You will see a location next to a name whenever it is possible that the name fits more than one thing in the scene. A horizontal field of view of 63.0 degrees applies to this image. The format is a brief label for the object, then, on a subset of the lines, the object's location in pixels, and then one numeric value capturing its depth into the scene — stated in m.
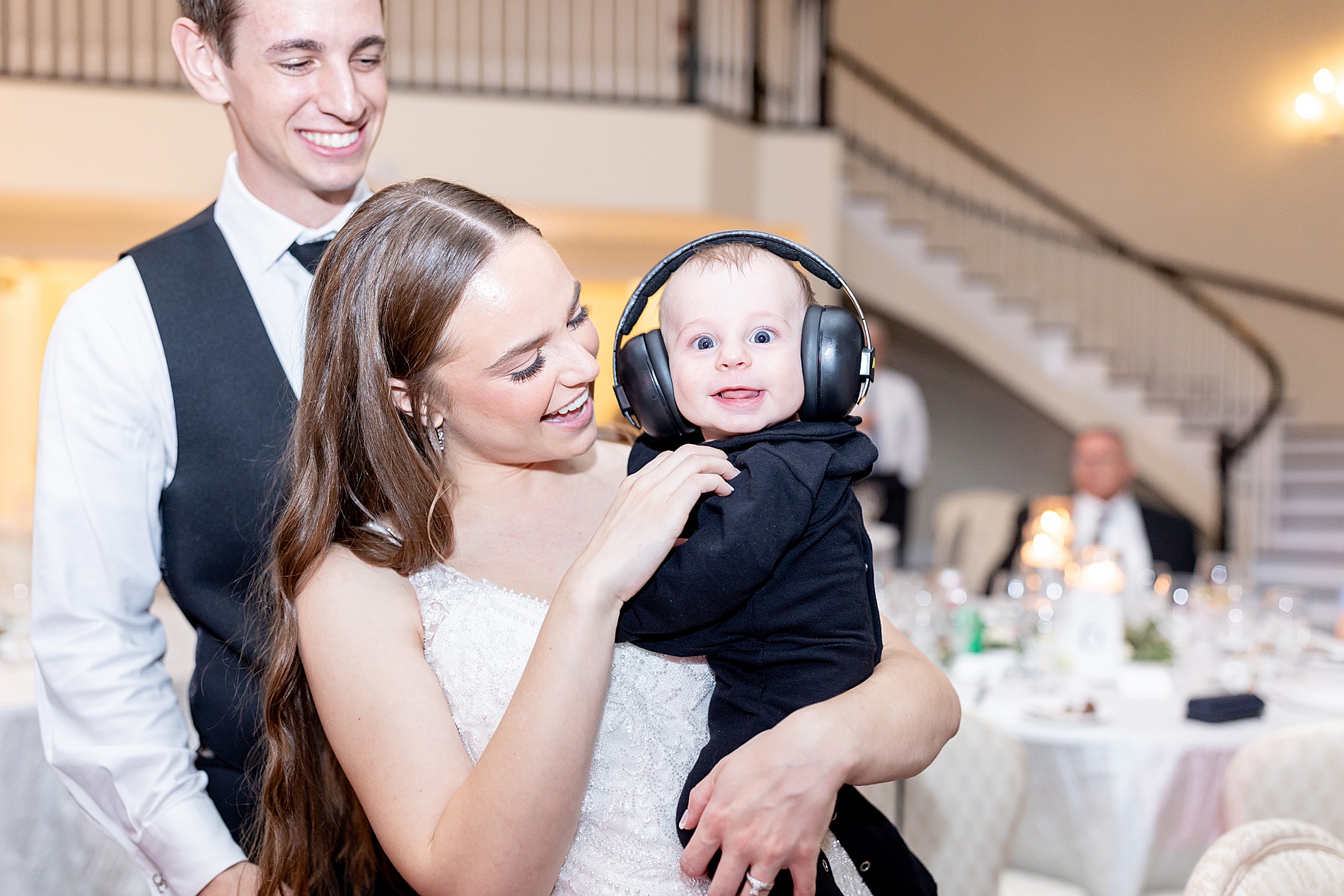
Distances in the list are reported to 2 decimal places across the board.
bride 1.21
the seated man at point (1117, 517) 4.99
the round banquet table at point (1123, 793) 2.65
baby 1.28
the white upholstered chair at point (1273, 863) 1.40
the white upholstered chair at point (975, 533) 7.02
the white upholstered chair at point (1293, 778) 2.39
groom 1.51
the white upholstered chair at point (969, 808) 2.44
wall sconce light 5.23
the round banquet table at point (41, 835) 2.56
